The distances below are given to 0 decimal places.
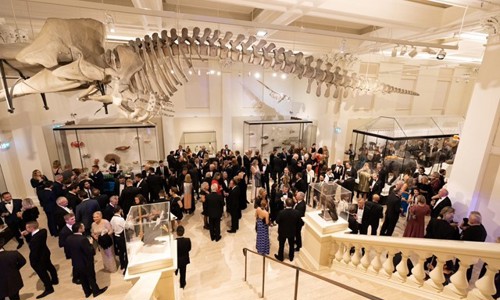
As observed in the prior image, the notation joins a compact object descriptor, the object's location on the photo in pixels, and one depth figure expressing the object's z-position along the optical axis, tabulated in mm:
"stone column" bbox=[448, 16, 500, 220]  4867
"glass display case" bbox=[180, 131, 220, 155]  12898
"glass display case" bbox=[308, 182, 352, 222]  4534
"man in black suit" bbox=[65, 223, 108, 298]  4148
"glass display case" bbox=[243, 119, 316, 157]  13070
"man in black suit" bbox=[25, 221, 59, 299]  4281
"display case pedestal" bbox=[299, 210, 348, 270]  4355
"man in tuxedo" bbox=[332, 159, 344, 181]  8664
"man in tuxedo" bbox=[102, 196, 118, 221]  5316
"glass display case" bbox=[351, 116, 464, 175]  9367
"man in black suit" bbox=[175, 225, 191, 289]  4293
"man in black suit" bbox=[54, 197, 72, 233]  5168
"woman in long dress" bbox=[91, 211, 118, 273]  4773
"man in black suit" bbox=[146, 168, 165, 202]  7332
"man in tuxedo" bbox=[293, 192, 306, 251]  5543
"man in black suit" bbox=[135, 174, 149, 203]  6926
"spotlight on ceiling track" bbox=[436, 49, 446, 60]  5707
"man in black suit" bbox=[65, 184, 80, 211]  5789
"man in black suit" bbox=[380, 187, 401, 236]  5801
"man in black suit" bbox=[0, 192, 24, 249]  5551
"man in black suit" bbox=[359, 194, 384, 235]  5570
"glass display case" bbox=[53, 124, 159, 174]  9477
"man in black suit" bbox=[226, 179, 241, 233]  6551
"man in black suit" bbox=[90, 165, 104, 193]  7523
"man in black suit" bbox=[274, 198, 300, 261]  5215
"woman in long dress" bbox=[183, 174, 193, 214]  7046
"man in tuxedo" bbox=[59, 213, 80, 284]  4465
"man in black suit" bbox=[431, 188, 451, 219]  5504
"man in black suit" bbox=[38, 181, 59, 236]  5957
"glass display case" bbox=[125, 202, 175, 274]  3391
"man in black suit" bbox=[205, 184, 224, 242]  6040
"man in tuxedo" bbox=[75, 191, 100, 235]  5340
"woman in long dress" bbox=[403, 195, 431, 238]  5391
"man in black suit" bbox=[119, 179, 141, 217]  6219
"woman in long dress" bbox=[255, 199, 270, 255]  5355
